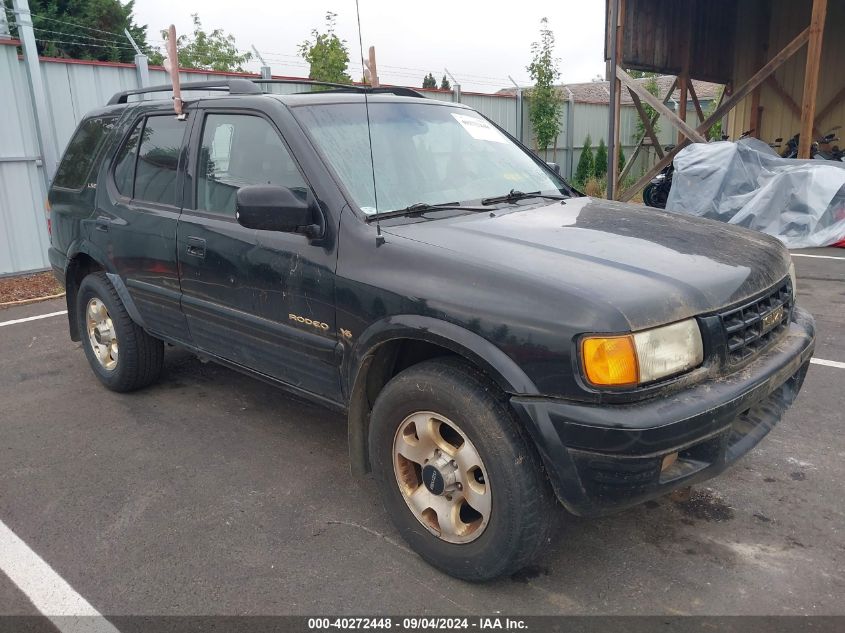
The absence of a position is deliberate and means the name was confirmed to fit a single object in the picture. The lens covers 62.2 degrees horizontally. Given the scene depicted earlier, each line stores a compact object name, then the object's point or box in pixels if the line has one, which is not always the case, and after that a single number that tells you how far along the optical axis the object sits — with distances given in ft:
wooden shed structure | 37.73
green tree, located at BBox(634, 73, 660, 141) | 66.54
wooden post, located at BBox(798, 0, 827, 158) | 31.17
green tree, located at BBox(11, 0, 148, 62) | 74.90
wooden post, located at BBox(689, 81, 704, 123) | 45.46
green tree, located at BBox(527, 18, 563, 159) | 55.11
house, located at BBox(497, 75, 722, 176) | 59.88
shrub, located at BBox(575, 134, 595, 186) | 60.18
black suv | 7.52
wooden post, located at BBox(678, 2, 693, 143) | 42.96
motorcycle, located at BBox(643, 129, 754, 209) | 40.73
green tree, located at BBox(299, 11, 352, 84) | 31.35
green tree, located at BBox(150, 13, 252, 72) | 79.25
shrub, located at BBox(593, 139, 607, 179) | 61.11
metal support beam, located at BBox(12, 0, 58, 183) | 26.86
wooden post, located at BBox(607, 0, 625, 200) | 35.27
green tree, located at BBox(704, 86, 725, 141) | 66.20
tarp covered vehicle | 31.53
